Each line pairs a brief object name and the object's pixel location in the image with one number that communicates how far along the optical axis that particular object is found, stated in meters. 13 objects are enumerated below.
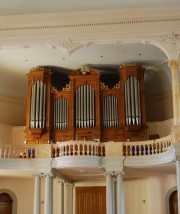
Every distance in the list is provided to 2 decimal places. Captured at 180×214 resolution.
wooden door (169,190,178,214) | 19.17
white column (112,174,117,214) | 16.82
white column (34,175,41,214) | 16.53
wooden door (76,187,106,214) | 20.67
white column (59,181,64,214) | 19.36
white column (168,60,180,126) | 14.84
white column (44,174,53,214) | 16.34
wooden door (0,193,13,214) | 20.59
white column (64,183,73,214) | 20.61
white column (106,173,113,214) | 16.23
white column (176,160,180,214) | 14.16
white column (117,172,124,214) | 16.08
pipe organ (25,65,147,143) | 18.11
